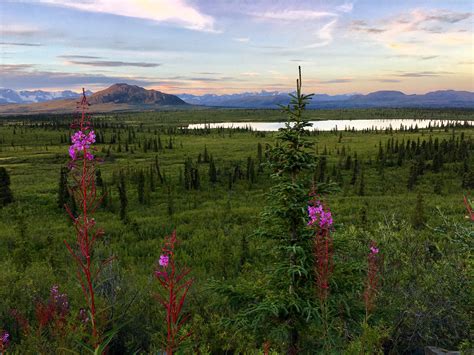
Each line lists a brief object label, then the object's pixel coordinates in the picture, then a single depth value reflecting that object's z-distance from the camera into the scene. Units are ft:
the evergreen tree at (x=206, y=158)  166.20
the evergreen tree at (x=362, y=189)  110.36
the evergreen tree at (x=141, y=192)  100.73
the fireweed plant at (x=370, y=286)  12.03
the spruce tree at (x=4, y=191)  96.02
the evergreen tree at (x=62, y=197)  89.83
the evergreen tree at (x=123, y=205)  81.05
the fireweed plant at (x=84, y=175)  7.22
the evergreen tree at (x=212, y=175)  127.40
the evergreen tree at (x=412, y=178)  120.47
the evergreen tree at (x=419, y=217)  66.54
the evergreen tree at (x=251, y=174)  126.35
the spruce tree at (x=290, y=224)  21.85
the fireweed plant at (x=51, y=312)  14.61
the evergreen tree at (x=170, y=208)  86.74
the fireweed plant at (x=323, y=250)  11.05
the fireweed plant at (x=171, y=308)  7.13
